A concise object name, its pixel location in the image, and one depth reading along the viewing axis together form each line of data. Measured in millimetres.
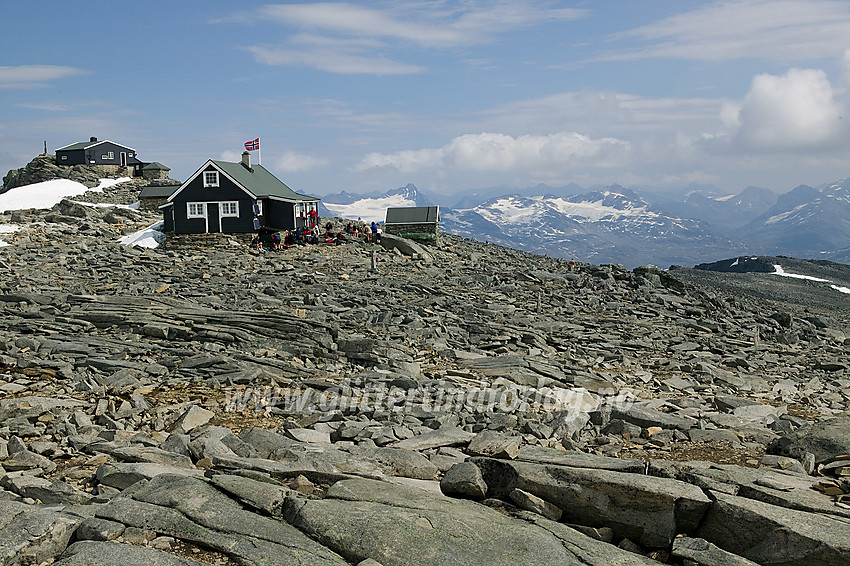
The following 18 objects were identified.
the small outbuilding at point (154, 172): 88188
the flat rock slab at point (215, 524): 6898
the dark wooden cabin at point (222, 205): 50406
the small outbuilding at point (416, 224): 56562
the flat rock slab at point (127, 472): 9531
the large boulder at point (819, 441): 11102
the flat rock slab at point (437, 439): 12273
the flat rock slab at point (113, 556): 6410
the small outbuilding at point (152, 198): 62531
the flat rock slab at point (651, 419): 14664
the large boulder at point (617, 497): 8086
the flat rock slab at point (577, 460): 9406
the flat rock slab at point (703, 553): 7121
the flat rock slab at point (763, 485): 8172
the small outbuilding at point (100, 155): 91562
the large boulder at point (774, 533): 7070
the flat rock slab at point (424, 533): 6949
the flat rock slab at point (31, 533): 6598
